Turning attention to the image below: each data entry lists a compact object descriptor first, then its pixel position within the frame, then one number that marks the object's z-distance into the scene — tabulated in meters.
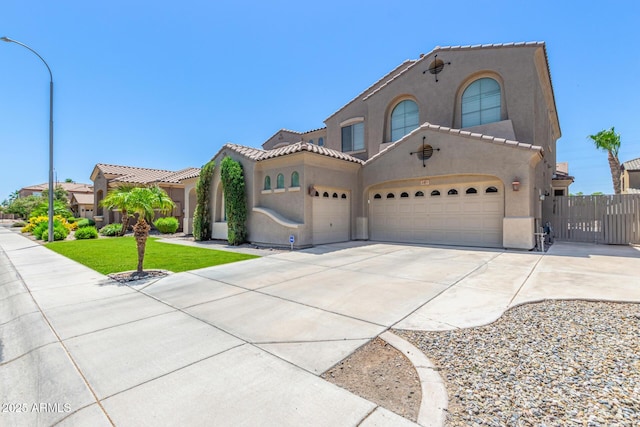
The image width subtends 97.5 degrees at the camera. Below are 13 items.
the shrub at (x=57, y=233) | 18.33
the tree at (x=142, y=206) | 7.79
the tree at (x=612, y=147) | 28.87
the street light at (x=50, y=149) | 16.31
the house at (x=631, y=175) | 32.47
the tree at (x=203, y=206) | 17.11
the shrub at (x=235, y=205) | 14.78
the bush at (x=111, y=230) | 21.06
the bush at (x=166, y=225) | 21.80
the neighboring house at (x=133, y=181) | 23.86
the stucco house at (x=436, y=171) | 12.47
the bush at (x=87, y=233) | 18.97
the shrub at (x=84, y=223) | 23.92
